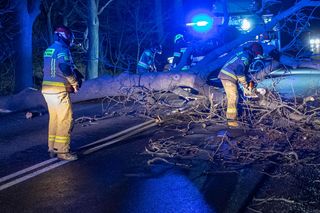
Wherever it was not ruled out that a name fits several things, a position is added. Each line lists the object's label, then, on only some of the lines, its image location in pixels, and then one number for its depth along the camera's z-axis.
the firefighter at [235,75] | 6.46
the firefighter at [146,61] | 10.41
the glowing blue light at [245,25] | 14.02
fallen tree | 8.48
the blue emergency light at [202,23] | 13.81
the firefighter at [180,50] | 9.98
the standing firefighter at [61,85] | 4.85
